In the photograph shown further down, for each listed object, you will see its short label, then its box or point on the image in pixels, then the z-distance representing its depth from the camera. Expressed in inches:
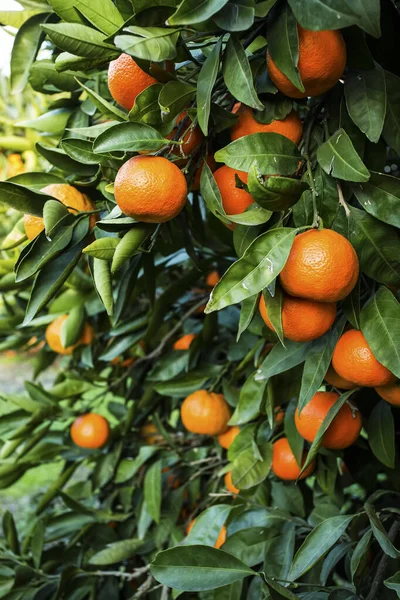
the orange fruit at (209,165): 26.7
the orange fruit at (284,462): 36.3
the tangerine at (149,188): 22.0
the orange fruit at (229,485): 41.1
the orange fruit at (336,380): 28.1
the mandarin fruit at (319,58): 21.4
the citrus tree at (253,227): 21.7
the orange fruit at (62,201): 27.9
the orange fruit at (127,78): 23.7
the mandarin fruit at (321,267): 21.4
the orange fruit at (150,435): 55.0
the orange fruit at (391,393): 26.6
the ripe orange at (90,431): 50.1
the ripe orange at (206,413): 41.3
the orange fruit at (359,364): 24.4
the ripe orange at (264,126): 24.6
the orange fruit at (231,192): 25.3
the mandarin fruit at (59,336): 49.0
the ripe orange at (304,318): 23.5
